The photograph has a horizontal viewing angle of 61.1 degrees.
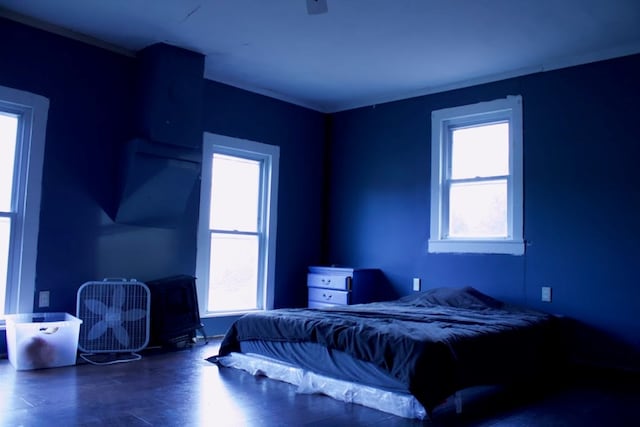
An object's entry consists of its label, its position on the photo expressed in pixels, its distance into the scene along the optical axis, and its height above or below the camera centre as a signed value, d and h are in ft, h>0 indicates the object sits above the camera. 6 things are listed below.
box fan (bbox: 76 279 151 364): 13.56 -1.87
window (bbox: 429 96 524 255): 15.67 +2.44
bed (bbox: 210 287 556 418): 9.55 -1.89
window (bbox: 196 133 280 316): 16.75 +0.81
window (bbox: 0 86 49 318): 13.07 +1.26
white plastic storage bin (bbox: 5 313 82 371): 11.90 -2.18
